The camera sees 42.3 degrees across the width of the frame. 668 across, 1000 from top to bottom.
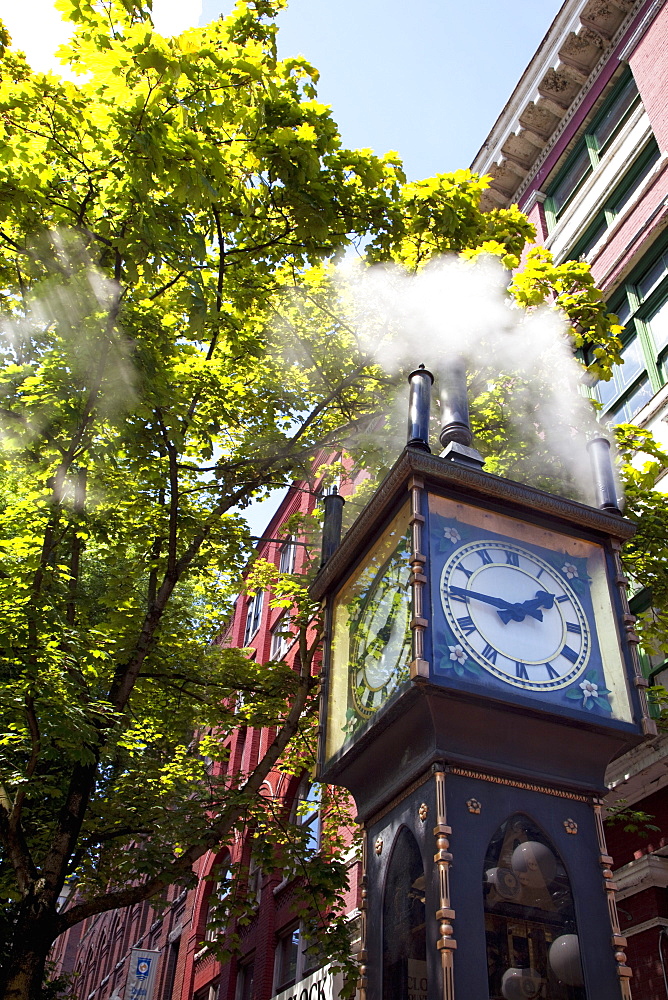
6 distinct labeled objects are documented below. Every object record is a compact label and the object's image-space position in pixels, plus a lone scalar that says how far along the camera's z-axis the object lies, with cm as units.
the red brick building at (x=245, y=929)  1395
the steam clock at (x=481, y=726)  317
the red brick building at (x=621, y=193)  805
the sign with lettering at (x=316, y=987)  766
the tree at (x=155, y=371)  639
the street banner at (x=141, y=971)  1941
